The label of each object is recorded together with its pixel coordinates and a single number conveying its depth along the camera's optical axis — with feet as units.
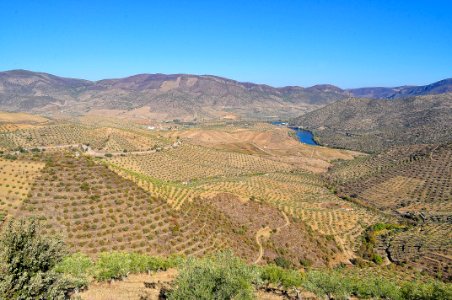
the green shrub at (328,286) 119.24
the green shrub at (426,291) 107.34
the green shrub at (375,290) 123.83
